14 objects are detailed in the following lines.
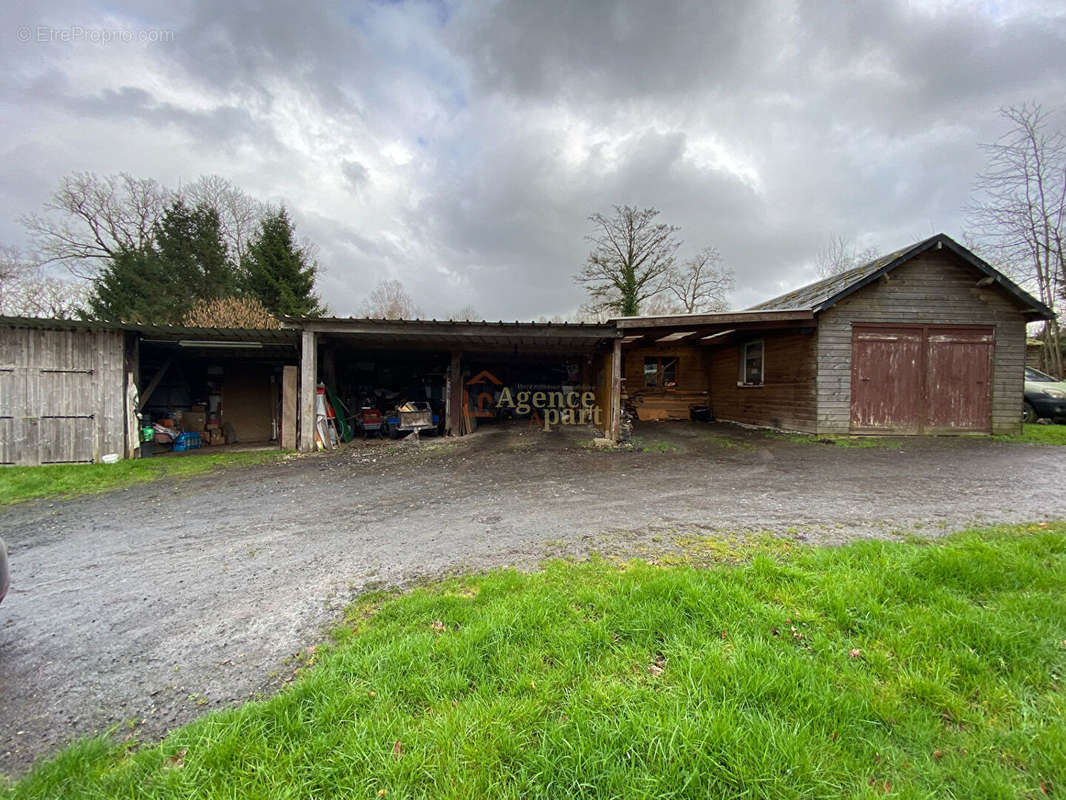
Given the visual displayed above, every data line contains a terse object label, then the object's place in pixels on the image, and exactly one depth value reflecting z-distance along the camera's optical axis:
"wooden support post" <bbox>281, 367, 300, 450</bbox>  8.87
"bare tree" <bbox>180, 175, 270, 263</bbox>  19.77
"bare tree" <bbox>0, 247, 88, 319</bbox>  15.84
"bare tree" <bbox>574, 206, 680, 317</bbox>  22.16
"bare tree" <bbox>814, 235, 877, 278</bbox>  21.31
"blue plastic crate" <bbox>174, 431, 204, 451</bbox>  9.42
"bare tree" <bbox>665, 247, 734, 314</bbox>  24.30
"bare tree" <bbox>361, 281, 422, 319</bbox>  26.56
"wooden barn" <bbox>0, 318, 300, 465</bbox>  7.00
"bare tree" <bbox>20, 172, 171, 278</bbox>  16.41
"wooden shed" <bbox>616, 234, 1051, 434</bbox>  9.01
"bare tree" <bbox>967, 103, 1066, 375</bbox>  12.17
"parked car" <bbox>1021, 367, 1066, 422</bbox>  10.62
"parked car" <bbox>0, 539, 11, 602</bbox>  2.05
